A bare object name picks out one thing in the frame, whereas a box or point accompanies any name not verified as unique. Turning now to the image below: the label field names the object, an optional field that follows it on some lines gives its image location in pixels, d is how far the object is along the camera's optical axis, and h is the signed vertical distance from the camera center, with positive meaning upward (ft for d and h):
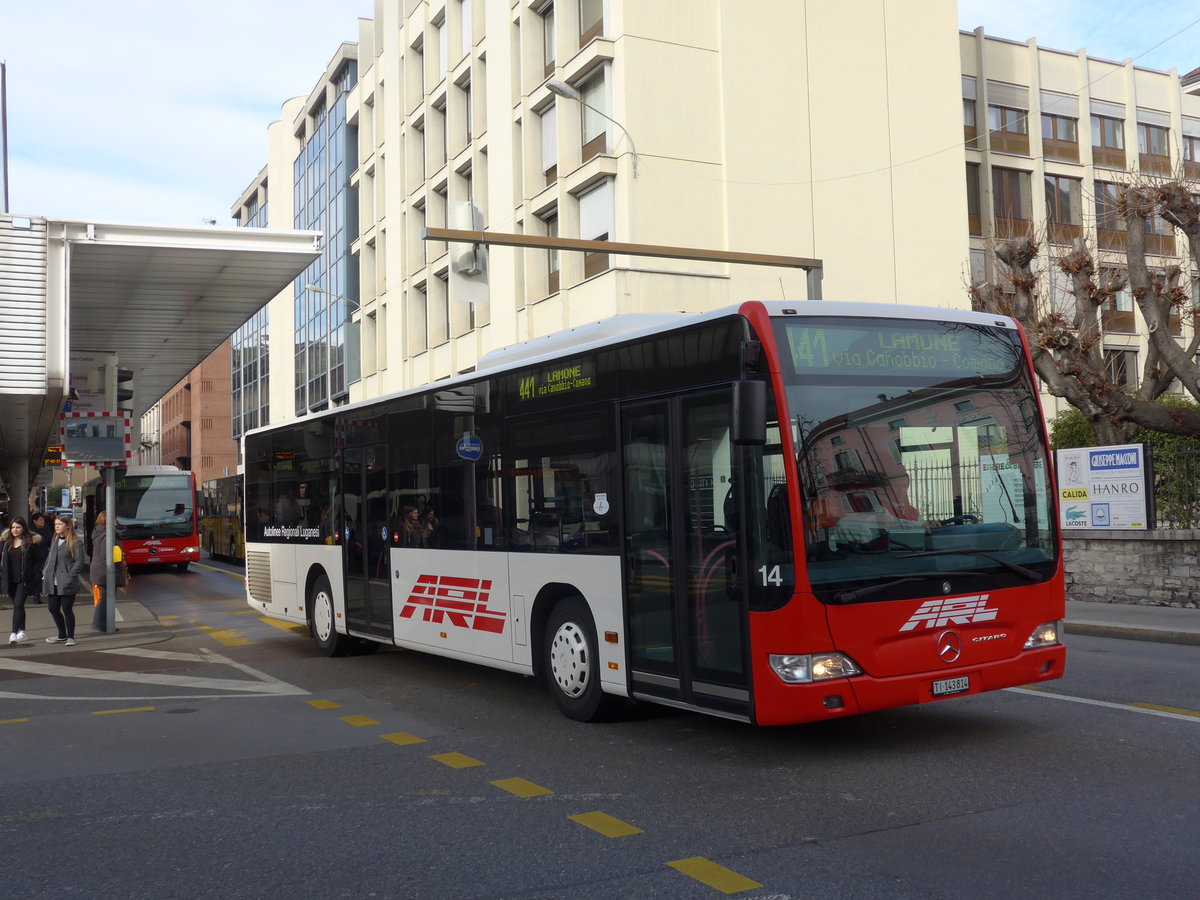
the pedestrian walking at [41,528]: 63.96 -0.30
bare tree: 59.41 +9.41
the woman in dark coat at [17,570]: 50.65 -2.06
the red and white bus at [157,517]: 108.06 +0.16
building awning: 50.60 +12.08
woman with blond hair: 48.93 -2.12
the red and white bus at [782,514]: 21.97 -0.25
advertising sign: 55.83 +0.24
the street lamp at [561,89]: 69.36 +24.90
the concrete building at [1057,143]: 118.01 +37.16
